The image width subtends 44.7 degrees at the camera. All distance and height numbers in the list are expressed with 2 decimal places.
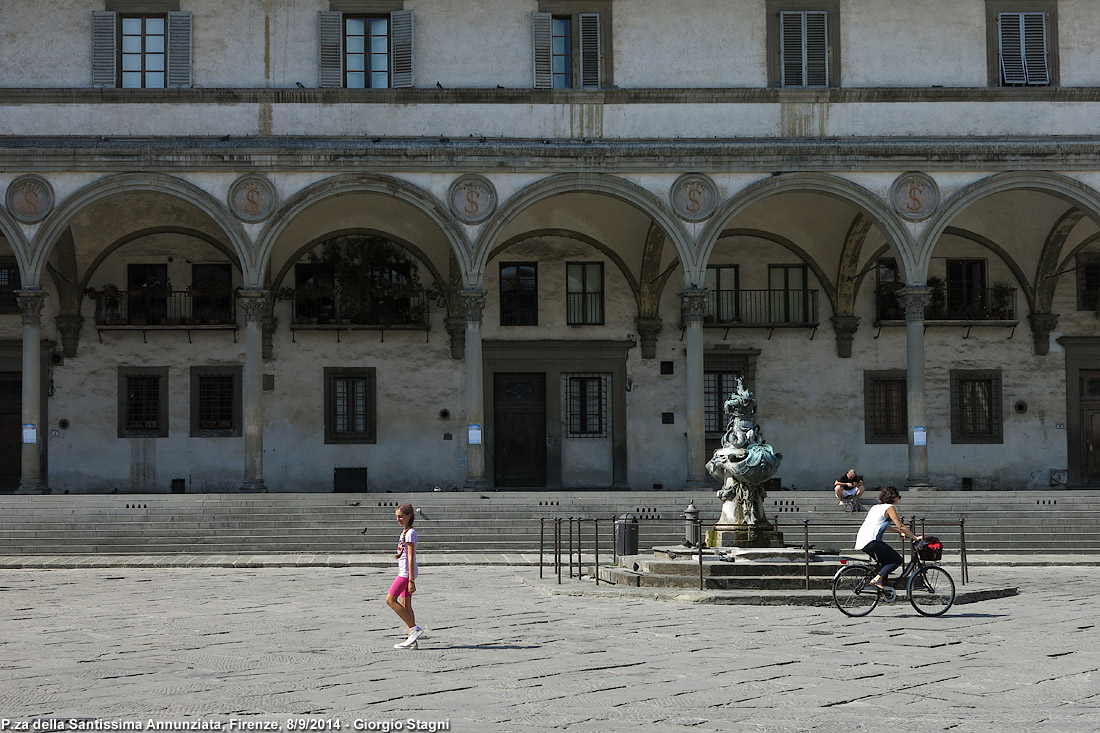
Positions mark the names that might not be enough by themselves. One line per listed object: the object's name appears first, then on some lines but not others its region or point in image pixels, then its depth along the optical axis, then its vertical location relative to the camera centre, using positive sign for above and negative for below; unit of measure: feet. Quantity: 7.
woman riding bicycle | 43.27 -3.27
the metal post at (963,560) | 53.78 -5.09
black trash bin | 61.77 -4.43
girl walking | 35.86 -3.79
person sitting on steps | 76.64 -3.23
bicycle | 44.06 -5.13
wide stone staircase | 73.46 -4.52
